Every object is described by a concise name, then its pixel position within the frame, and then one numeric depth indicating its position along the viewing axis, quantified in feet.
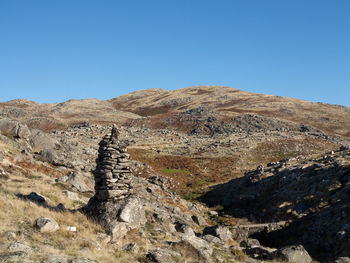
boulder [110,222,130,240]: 36.81
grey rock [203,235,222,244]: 48.21
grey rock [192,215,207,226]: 67.99
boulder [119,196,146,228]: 39.45
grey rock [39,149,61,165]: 85.80
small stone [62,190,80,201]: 55.11
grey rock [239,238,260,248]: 53.43
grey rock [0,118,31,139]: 94.07
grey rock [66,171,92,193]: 67.97
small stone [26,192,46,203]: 45.36
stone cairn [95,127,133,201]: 40.83
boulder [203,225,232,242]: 52.08
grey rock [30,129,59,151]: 98.84
